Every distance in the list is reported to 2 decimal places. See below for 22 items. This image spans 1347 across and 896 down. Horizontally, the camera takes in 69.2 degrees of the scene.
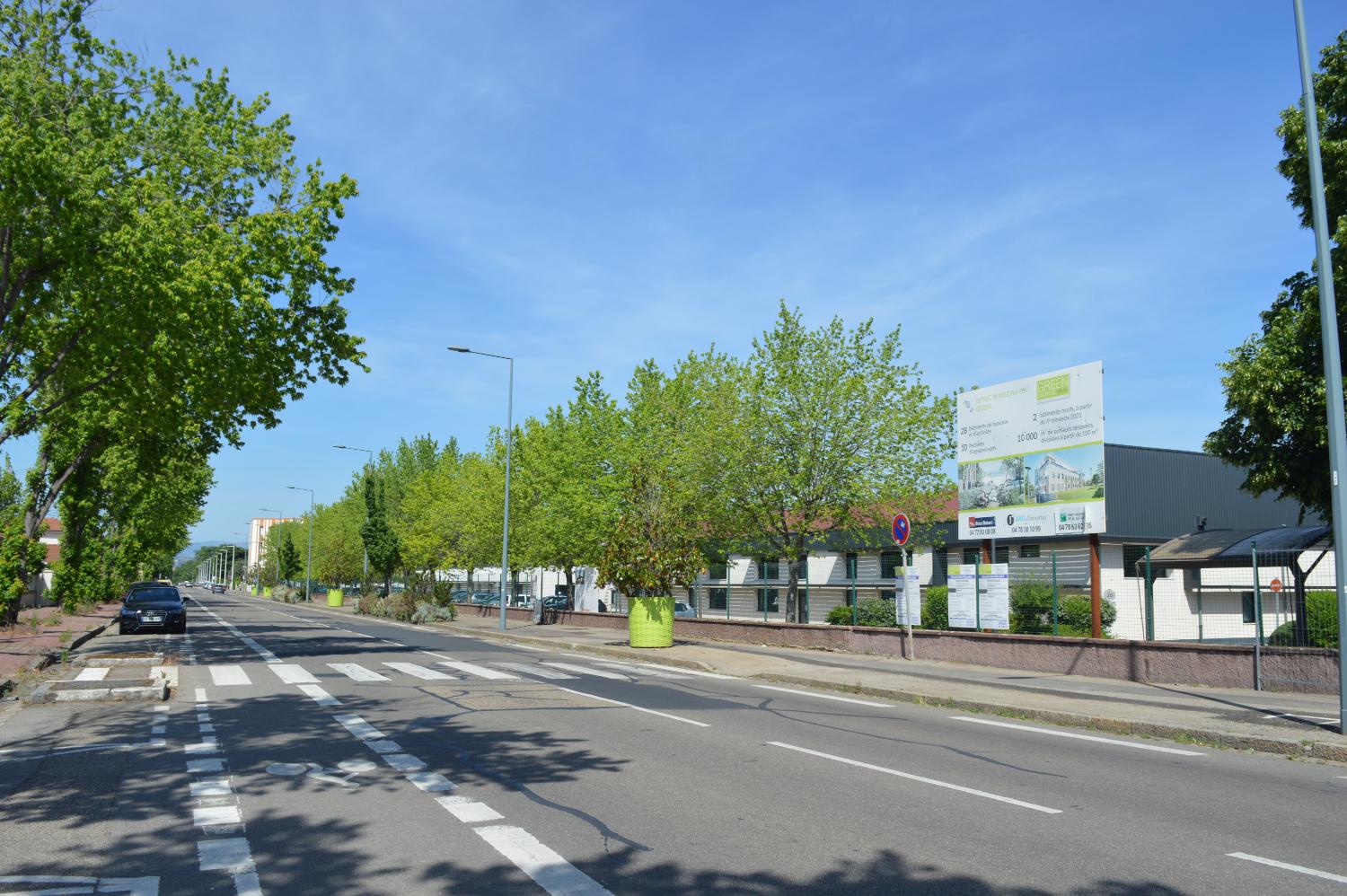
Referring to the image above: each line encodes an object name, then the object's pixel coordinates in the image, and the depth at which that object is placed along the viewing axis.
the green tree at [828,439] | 33.03
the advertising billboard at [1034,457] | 20.64
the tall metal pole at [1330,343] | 10.86
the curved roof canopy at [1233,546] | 17.95
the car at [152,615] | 29.25
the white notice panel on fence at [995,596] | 20.56
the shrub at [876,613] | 36.84
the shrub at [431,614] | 41.50
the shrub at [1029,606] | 22.17
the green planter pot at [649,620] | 24.64
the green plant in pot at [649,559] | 24.56
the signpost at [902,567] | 20.56
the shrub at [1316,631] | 15.45
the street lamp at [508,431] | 34.38
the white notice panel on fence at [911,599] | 21.38
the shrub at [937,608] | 36.83
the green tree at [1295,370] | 18.77
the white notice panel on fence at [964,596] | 21.31
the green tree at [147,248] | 16.89
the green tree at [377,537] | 60.06
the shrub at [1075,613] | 32.41
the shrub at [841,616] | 39.09
